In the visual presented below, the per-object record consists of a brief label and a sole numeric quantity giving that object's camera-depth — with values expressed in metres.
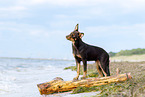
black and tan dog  6.09
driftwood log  5.81
